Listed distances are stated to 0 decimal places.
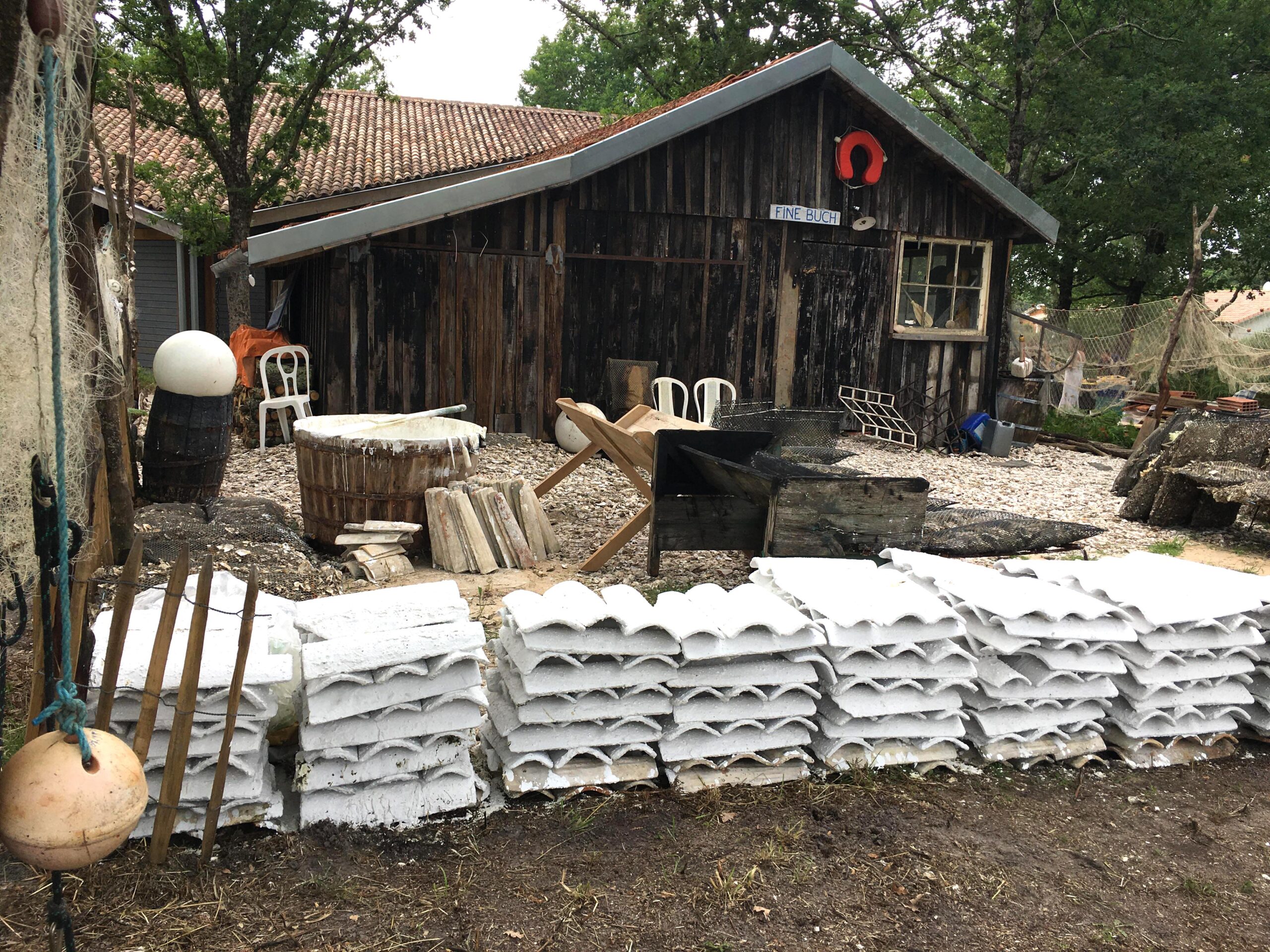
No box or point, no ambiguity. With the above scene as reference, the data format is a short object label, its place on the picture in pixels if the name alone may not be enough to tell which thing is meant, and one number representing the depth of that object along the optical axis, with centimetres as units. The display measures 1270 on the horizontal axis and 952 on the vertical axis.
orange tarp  1130
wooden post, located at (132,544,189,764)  293
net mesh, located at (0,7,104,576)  236
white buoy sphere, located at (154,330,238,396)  686
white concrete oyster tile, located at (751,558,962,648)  386
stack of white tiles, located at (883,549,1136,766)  403
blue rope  204
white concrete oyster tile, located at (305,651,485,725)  327
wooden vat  647
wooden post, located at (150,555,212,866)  297
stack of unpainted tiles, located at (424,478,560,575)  652
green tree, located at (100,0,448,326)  1224
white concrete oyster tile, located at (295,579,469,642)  352
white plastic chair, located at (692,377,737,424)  1165
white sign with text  1187
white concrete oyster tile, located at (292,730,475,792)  329
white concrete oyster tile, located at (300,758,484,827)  331
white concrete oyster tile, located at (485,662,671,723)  356
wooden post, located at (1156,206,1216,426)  1330
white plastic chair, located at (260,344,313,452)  1041
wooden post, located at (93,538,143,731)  287
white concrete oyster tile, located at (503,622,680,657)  353
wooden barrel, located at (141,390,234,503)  681
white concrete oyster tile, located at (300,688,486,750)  329
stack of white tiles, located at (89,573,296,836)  310
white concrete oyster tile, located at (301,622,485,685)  328
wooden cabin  1028
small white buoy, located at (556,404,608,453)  1084
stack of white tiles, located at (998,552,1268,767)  419
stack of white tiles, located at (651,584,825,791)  370
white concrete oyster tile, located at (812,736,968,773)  386
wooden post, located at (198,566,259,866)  303
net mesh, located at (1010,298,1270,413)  1655
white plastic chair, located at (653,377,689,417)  1132
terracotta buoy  211
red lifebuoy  1198
